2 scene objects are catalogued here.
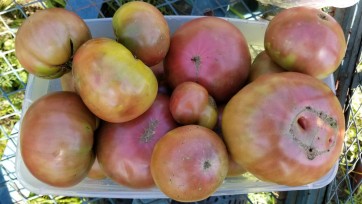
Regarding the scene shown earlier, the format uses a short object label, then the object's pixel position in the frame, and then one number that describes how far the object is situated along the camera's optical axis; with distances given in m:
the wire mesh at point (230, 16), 0.99
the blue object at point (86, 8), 1.00
